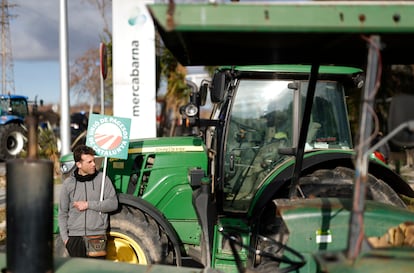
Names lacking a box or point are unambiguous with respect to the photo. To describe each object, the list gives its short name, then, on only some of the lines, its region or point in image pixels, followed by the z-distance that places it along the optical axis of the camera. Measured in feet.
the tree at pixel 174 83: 52.03
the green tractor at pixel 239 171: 13.64
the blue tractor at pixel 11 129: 47.36
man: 13.98
